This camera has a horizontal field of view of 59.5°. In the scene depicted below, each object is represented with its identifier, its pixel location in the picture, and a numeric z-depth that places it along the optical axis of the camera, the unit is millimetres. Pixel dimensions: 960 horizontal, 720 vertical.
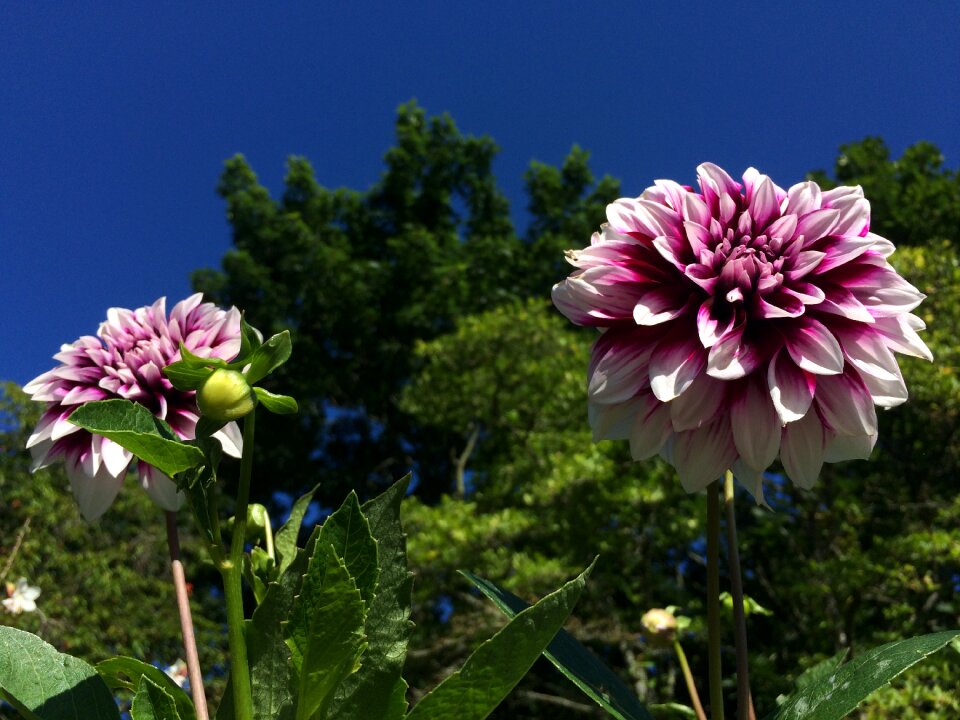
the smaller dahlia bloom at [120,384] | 642
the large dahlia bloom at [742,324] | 499
